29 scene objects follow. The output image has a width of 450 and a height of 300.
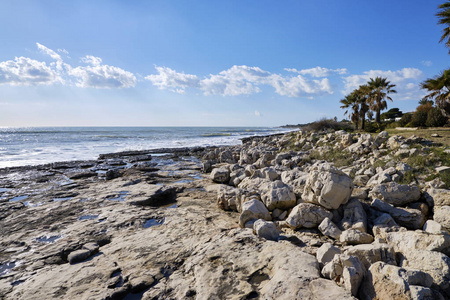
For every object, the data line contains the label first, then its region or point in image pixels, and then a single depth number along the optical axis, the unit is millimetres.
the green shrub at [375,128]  26134
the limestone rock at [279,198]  6355
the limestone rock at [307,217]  5410
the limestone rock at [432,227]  4275
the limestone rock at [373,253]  3443
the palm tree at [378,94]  27938
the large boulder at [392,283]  2654
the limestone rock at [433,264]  2992
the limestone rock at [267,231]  4676
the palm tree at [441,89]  17484
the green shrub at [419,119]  21220
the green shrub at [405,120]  24338
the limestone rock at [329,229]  4877
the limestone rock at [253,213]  5797
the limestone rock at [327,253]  3650
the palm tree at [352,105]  31206
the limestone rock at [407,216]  5117
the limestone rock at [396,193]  5699
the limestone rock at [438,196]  5234
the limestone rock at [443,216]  4681
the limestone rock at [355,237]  4441
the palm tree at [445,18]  18053
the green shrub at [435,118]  18959
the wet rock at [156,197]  8305
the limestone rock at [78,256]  4484
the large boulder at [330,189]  5570
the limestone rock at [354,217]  4967
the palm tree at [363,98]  28969
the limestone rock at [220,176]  11375
